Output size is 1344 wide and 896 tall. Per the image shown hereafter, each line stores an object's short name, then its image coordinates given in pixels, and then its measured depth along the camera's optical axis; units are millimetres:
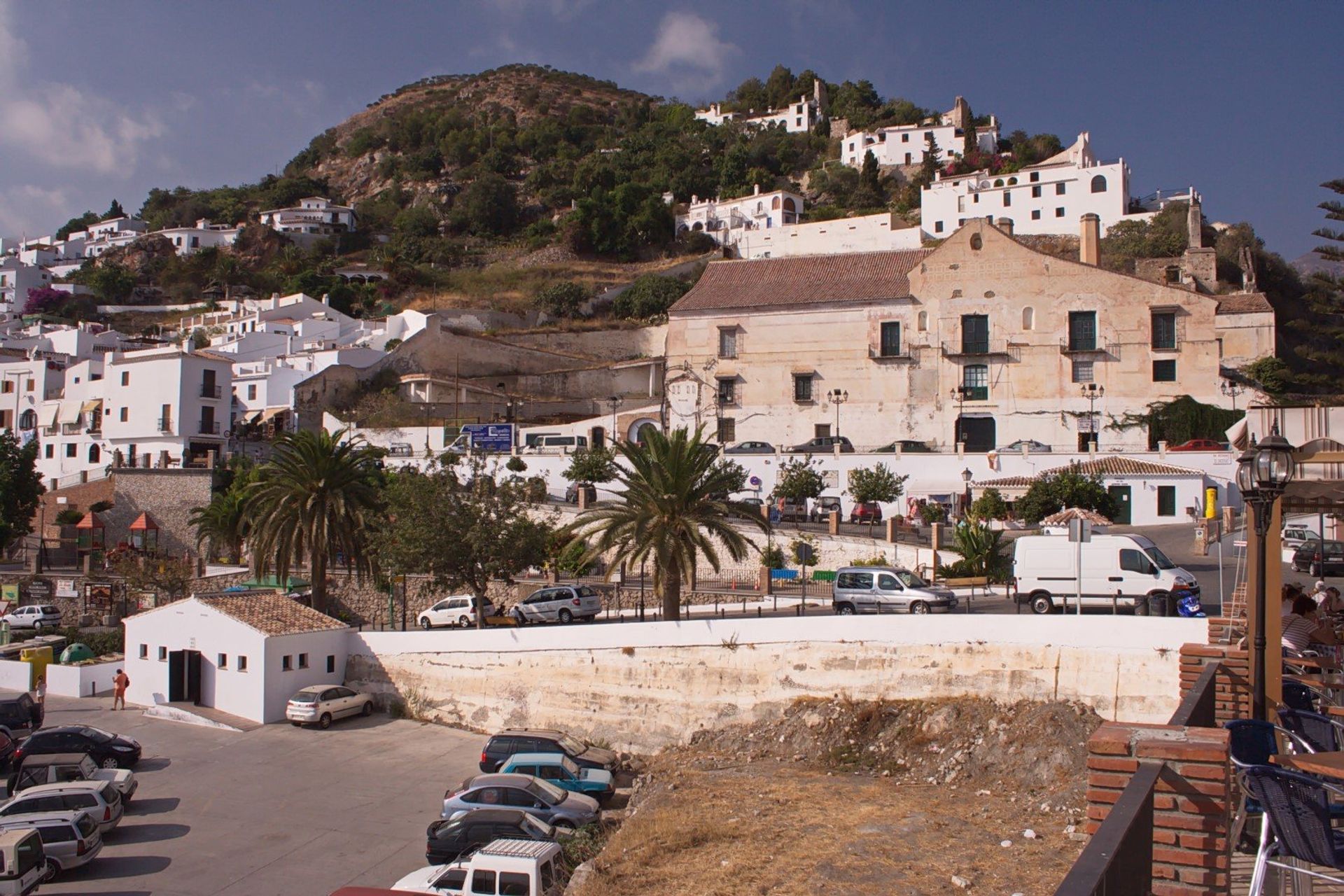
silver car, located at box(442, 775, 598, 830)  17438
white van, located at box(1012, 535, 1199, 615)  21281
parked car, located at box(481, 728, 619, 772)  20047
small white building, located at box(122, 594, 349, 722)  25406
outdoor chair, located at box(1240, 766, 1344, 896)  4953
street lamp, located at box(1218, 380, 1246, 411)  42734
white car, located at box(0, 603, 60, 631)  36969
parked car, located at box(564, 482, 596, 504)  38875
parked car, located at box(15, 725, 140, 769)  21266
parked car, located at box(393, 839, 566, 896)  14281
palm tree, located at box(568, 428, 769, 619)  23578
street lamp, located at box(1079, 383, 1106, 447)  44125
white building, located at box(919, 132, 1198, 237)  72188
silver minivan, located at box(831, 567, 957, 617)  23391
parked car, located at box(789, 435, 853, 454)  42031
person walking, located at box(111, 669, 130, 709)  27188
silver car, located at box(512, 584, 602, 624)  29031
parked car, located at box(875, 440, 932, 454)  41956
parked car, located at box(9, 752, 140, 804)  19516
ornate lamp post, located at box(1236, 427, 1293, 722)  8516
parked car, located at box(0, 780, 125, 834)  17328
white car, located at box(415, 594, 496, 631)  30672
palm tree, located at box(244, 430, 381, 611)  29656
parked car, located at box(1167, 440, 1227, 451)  38719
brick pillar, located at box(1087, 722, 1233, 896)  5234
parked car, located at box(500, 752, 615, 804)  19156
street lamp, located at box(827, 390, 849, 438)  47562
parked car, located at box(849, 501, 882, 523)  37094
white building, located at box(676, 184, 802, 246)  86375
